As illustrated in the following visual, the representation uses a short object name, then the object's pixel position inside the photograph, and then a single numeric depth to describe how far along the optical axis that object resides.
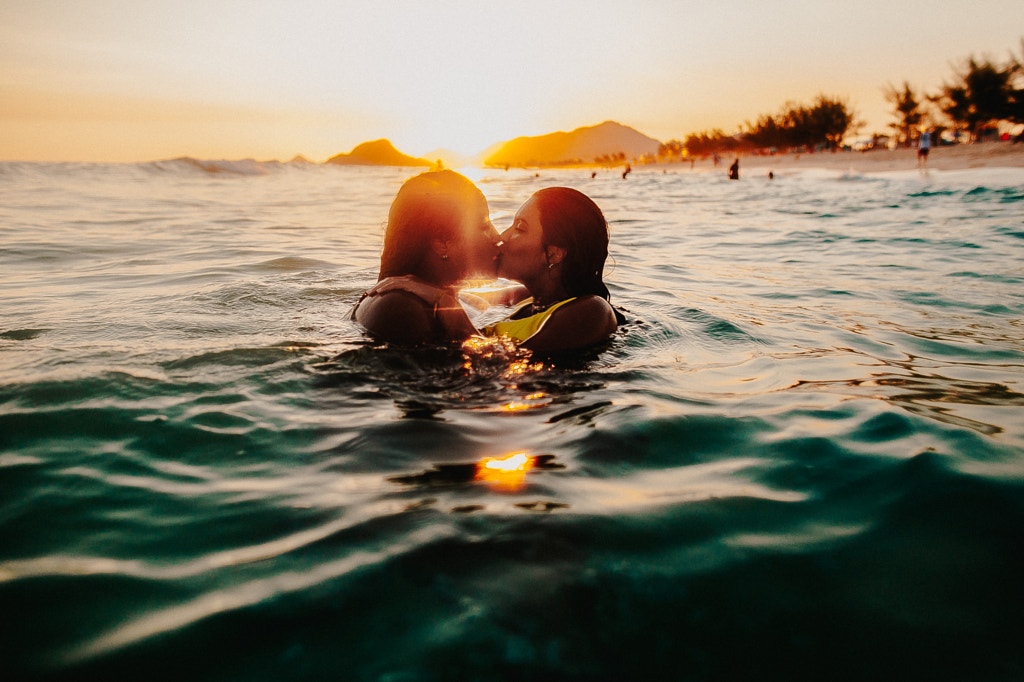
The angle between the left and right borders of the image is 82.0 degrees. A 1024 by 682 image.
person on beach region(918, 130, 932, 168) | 36.38
